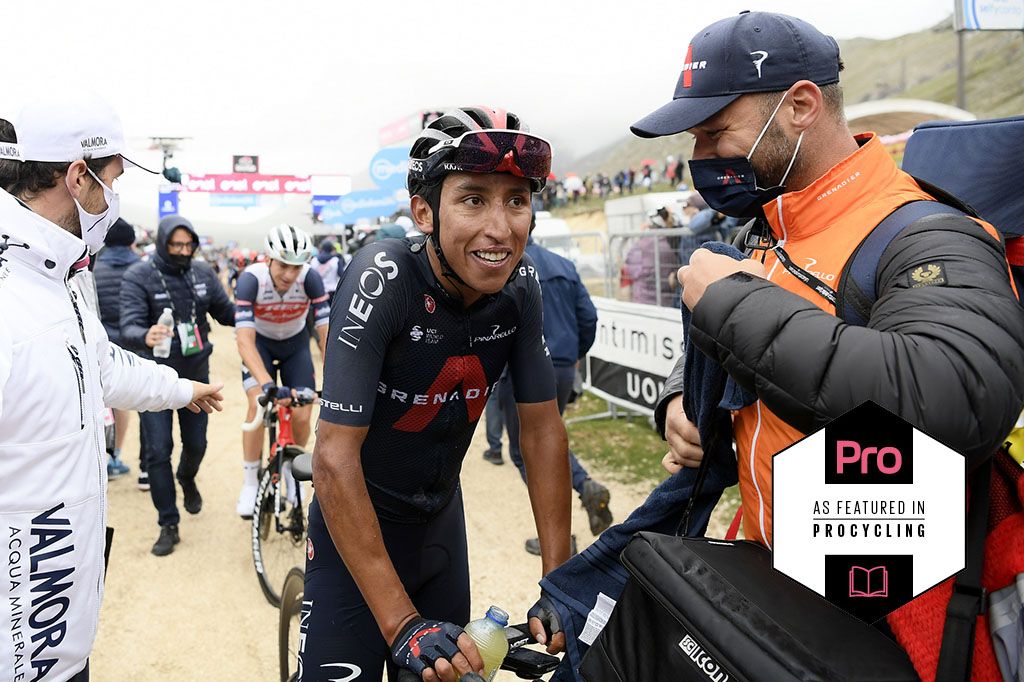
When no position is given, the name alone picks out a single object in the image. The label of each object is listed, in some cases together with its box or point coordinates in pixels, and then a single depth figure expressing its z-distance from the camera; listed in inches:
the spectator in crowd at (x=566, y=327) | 222.1
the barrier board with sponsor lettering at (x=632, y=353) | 297.0
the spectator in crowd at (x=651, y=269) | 325.7
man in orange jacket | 39.6
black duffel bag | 44.5
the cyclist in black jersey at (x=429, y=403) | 79.0
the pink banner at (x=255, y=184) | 1616.3
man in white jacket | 77.3
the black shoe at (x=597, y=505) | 216.7
